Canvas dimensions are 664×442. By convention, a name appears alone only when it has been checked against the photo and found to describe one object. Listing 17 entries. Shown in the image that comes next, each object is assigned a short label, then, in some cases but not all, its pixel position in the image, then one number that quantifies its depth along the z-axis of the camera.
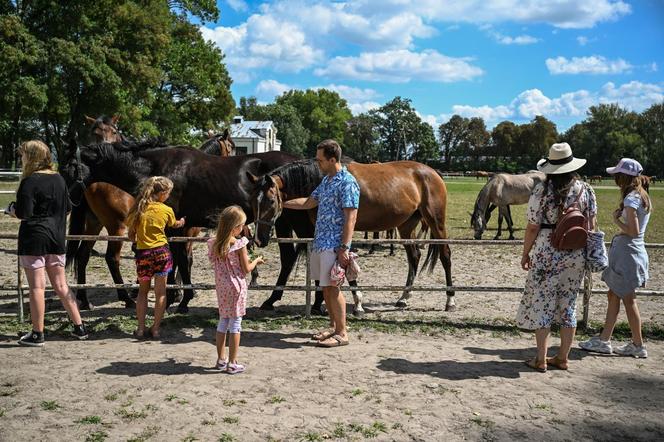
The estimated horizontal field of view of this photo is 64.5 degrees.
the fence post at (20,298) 6.01
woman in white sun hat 4.50
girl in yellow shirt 5.29
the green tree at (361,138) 101.94
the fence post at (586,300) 6.14
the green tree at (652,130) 74.62
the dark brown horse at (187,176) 6.37
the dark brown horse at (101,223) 6.84
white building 85.19
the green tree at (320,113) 102.75
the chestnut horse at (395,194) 6.30
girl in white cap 4.98
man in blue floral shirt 5.01
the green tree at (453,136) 103.94
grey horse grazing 14.44
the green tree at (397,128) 97.19
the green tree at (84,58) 24.94
